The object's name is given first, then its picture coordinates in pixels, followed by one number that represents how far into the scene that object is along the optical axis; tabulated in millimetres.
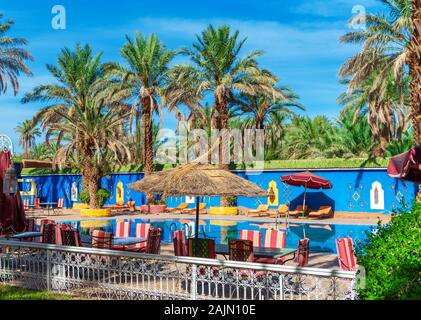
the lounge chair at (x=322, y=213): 26264
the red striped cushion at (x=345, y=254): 9203
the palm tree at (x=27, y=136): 58416
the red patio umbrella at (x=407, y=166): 7973
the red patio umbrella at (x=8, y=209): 9688
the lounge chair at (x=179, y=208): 30344
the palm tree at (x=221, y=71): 27719
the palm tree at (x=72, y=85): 31297
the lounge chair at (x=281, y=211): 26688
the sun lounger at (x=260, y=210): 27034
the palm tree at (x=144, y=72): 29344
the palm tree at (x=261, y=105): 31014
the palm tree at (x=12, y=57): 28969
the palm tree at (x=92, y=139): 27938
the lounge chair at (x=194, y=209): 29312
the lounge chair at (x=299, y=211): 26614
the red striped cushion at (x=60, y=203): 34459
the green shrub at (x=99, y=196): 28828
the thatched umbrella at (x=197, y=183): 9992
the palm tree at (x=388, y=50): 18516
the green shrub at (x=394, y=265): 4059
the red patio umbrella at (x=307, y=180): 24828
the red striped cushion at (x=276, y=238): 10617
